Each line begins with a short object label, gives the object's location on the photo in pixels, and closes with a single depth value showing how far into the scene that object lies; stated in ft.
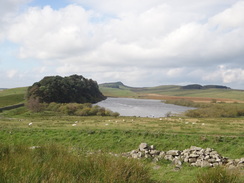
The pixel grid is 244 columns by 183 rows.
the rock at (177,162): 42.18
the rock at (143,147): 49.69
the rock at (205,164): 40.70
